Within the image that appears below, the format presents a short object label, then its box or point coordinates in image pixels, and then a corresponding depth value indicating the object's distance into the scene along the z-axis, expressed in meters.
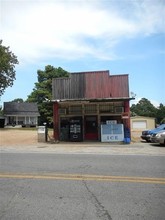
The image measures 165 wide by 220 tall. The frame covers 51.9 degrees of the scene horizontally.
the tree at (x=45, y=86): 30.39
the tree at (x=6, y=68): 25.88
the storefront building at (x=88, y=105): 12.88
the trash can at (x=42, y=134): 12.82
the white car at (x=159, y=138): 10.56
